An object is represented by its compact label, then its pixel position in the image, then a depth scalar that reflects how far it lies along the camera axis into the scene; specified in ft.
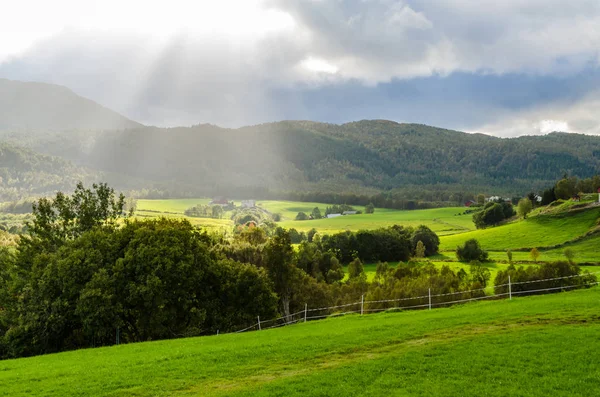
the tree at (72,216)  150.71
